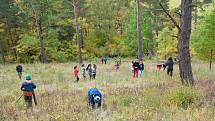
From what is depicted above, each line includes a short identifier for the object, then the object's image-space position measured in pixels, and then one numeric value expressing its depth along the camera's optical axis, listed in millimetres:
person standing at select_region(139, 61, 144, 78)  24531
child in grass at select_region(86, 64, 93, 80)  23859
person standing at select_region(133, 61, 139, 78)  24422
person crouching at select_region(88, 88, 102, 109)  11034
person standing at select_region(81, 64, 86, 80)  24356
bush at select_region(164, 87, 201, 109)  10562
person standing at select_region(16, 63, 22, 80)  25594
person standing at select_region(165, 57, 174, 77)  22975
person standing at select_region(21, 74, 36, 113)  13039
